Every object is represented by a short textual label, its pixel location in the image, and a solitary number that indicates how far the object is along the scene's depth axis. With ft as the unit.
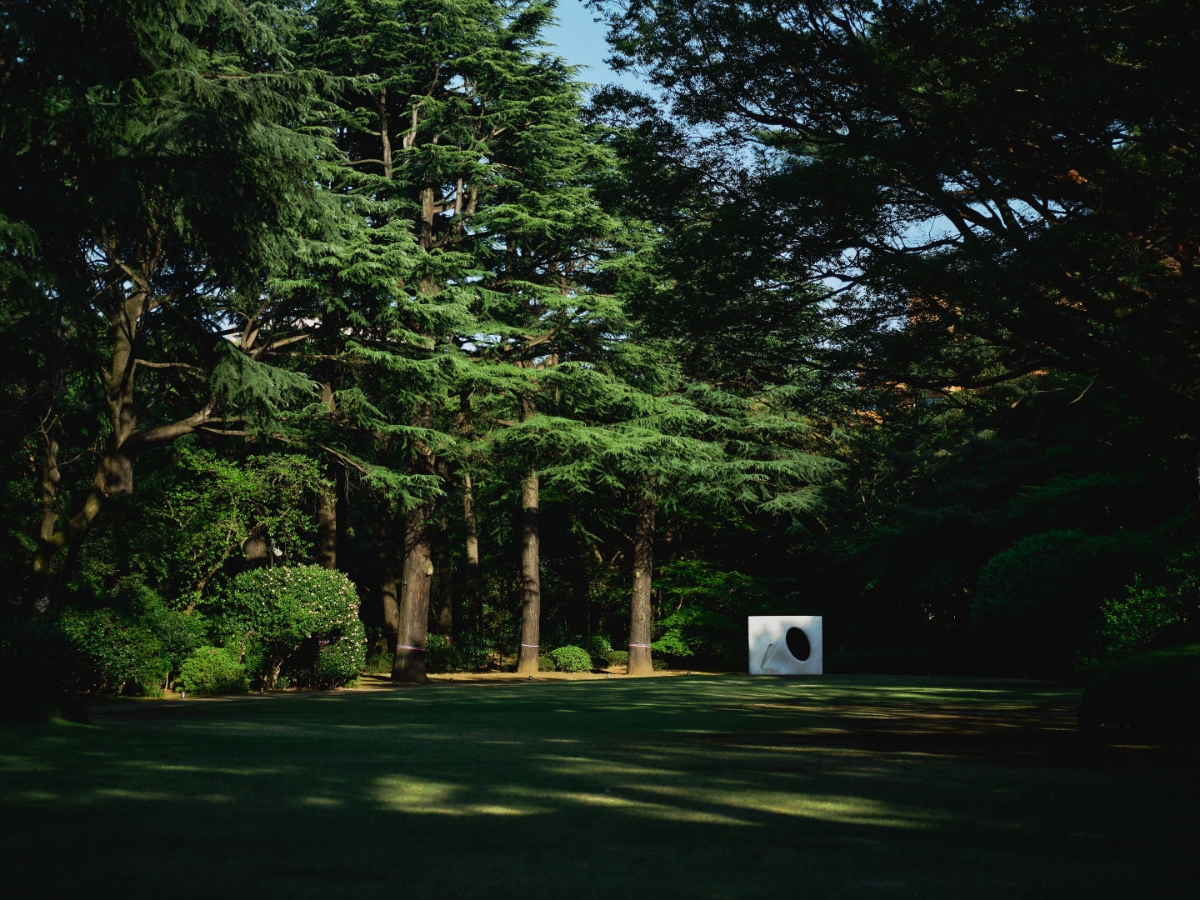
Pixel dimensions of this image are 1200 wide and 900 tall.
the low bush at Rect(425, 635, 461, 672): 94.02
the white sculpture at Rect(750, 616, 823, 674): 84.53
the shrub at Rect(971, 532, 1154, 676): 59.98
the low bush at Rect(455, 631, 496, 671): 98.53
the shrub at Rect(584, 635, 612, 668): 107.65
